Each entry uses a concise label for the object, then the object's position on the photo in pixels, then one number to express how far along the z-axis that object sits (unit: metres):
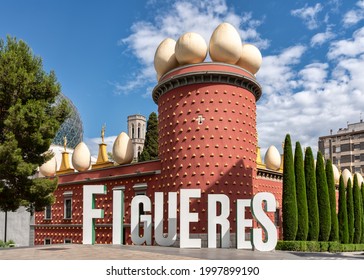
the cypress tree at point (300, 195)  31.21
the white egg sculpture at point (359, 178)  55.81
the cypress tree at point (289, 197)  30.47
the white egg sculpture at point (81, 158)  41.41
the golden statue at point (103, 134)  41.25
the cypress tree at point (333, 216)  35.34
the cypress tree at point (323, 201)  33.72
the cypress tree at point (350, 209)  40.03
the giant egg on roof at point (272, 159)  40.44
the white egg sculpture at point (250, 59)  34.06
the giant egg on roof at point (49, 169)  44.34
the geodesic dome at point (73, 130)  90.86
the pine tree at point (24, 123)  24.77
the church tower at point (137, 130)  112.44
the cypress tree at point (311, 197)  32.47
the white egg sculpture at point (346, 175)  52.32
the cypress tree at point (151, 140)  50.88
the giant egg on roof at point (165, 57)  33.75
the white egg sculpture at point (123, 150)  37.44
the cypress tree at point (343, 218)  38.62
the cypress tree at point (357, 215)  41.44
